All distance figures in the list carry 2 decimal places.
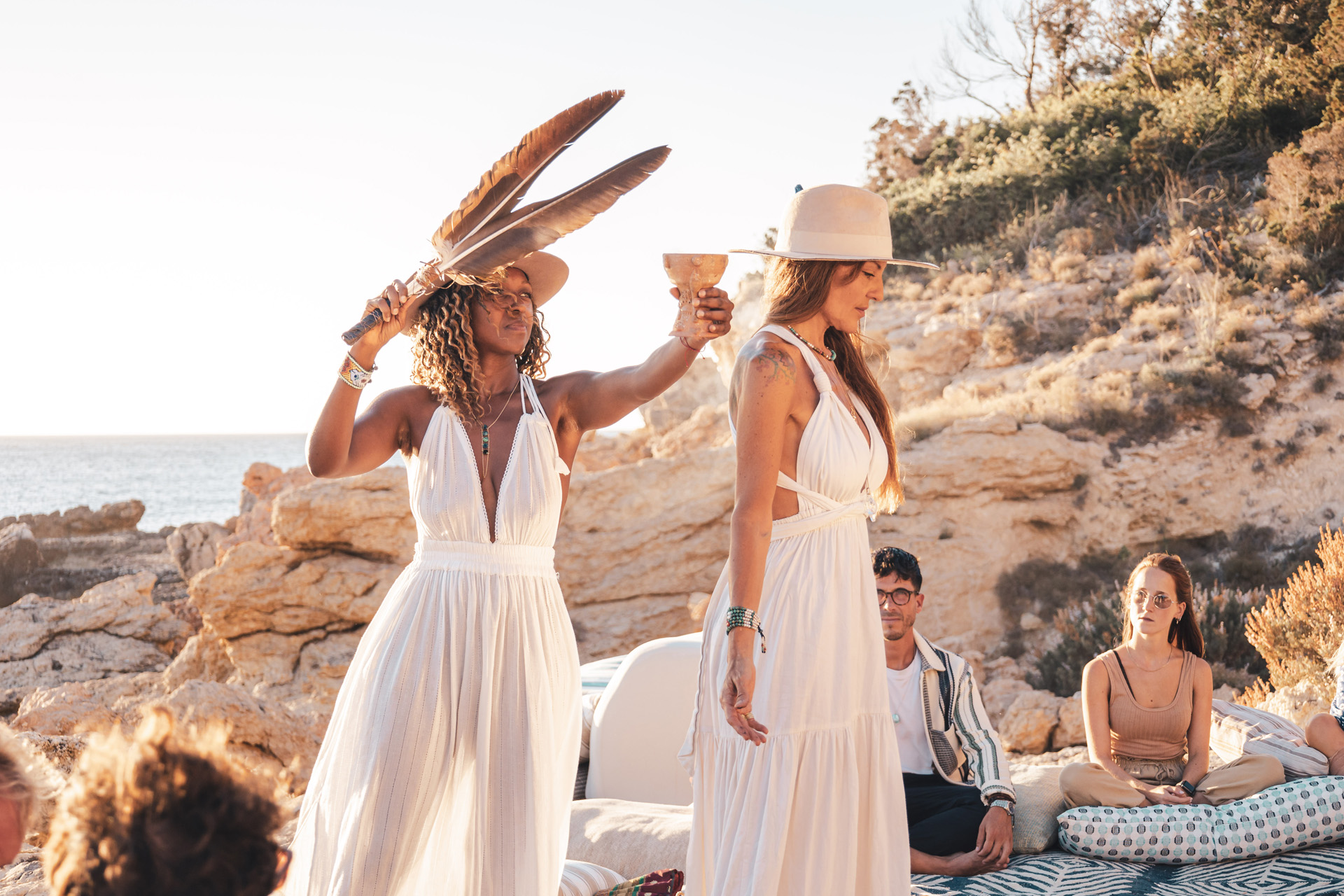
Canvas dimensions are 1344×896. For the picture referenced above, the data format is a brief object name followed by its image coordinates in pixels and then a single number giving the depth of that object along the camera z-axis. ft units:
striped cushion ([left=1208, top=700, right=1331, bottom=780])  15.23
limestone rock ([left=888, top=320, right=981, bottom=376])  51.47
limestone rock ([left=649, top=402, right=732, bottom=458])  49.65
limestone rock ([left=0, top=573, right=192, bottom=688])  37.09
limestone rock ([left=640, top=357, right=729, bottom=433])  66.80
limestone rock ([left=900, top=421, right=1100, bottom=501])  36.17
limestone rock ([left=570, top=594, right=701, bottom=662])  33.99
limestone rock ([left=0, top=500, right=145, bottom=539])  78.33
